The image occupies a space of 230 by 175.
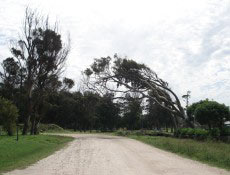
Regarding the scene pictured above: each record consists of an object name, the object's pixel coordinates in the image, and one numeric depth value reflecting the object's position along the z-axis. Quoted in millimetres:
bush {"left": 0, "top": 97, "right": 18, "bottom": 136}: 17400
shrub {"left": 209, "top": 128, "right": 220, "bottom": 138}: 16617
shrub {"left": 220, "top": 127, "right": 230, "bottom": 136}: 16446
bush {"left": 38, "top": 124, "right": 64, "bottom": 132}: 36785
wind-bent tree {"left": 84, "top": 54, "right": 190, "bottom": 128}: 29349
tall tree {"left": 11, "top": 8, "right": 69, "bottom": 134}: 22822
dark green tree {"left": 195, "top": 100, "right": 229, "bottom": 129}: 17361
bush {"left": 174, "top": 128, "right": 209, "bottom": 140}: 17443
